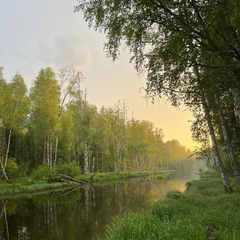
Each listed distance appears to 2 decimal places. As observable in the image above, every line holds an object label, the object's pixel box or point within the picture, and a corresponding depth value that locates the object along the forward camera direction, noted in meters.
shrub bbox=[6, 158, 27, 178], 32.28
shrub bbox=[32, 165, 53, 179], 33.25
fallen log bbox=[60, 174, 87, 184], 35.54
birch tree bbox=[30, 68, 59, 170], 36.28
